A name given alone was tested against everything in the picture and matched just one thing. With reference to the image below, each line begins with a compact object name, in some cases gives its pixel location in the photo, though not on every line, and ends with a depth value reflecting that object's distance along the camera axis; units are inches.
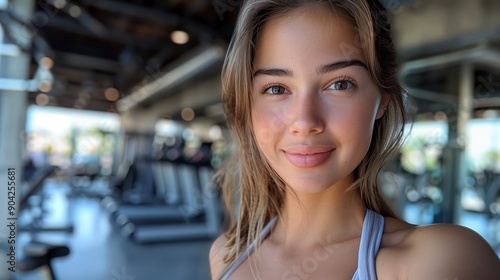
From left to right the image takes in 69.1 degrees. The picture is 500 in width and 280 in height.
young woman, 22.7
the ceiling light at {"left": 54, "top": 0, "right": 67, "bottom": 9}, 145.3
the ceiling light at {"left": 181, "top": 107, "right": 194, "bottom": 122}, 444.0
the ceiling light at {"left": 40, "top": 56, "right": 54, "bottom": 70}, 234.9
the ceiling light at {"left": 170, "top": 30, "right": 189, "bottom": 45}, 223.7
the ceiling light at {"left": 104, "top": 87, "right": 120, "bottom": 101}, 396.5
